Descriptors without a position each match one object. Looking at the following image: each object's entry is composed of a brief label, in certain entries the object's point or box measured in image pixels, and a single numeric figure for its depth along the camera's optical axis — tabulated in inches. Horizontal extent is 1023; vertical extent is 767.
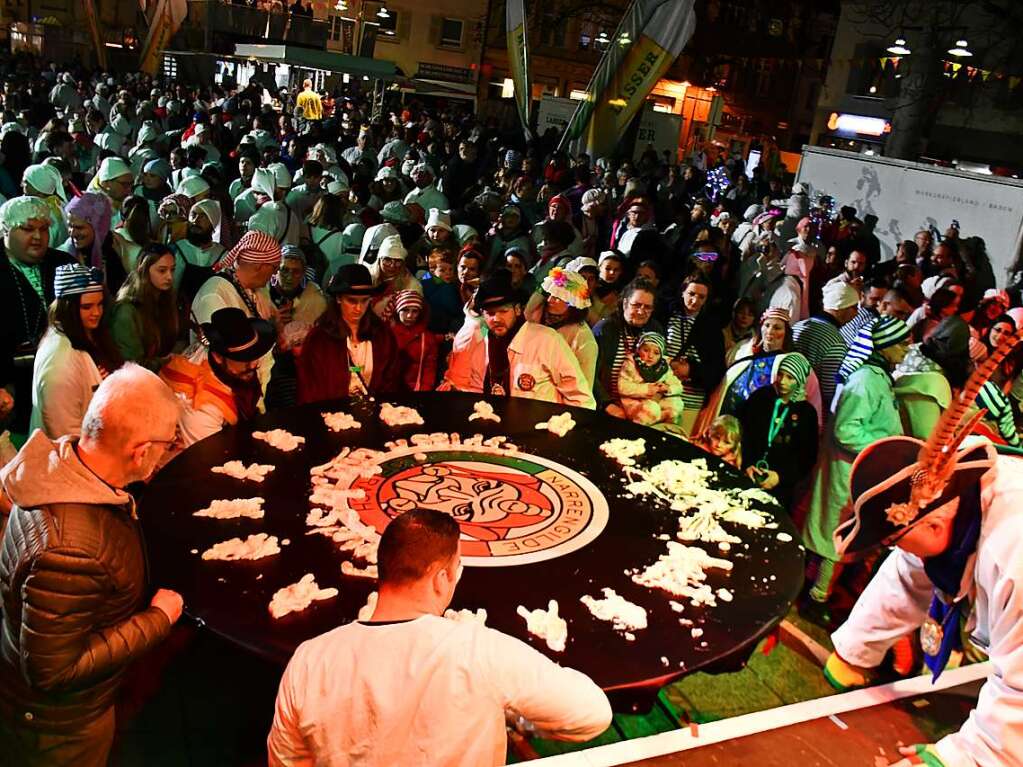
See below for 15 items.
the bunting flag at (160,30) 844.0
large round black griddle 112.0
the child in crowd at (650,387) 222.2
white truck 490.9
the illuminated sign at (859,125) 1098.9
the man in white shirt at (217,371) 165.5
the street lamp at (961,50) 642.8
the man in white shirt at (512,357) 217.0
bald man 90.8
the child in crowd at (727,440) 201.8
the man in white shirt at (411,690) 76.3
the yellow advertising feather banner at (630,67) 510.3
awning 643.5
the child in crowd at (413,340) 221.3
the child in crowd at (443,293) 272.8
